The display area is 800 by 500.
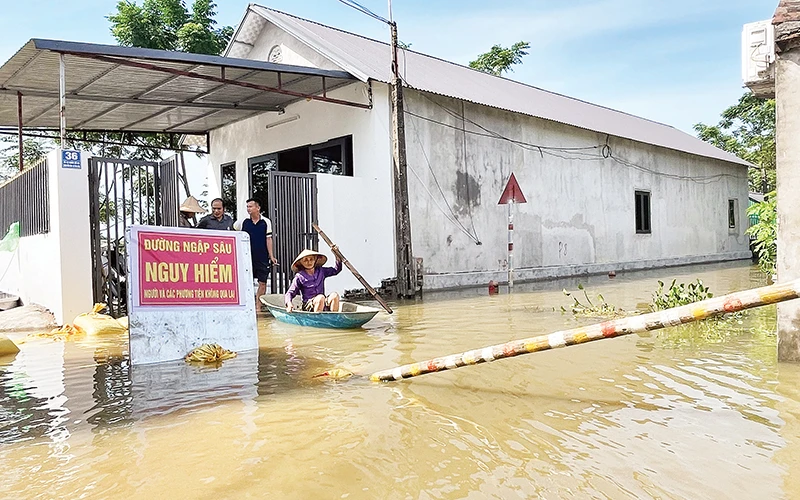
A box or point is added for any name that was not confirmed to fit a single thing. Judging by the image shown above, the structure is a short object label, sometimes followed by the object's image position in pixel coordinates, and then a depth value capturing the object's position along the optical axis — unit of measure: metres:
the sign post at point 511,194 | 13.26
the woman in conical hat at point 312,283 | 8.41
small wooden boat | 8.12
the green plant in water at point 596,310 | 9.25
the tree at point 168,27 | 21.27
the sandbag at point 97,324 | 8.39
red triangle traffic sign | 13.24
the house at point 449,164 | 12.73
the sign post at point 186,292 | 6.26
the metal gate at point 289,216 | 11.05
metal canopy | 9.52
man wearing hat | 9.45
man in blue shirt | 10.30
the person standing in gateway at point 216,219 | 9.24
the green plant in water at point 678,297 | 8.19
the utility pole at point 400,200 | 12.30
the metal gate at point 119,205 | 9.08
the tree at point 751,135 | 35.06
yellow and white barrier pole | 3.39
